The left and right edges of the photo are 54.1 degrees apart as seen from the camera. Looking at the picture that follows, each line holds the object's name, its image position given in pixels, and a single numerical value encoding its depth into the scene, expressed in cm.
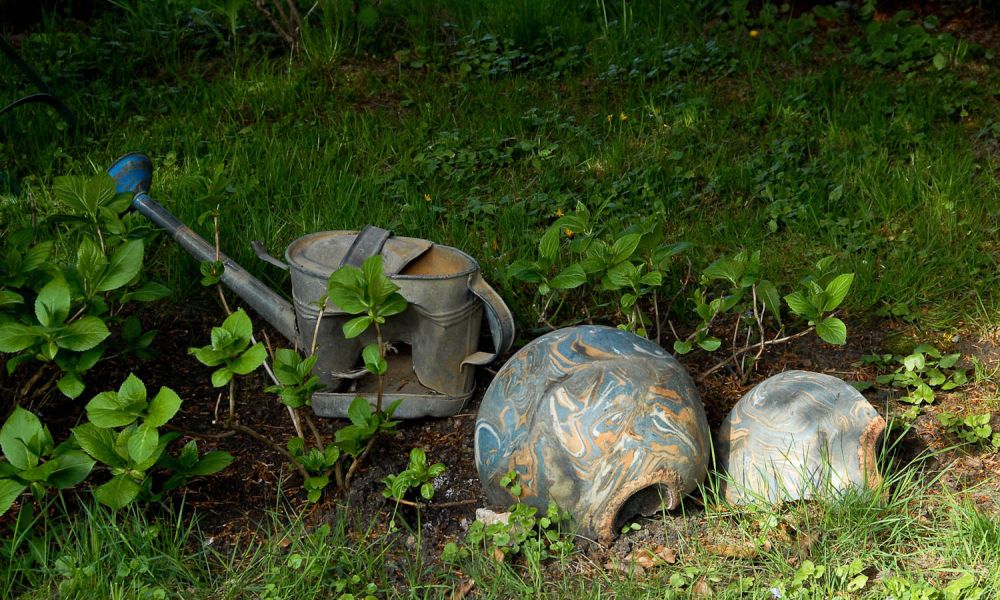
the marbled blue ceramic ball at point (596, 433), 223
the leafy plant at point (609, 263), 271
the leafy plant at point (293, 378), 230
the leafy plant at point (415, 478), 238
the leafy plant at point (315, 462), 242
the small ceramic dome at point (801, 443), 232
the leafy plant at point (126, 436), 212
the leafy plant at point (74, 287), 222
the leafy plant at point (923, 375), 275
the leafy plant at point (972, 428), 258
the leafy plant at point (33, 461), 207
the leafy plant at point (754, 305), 252
